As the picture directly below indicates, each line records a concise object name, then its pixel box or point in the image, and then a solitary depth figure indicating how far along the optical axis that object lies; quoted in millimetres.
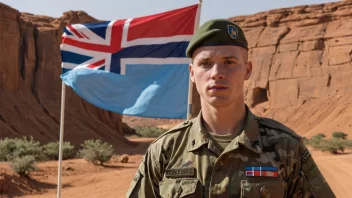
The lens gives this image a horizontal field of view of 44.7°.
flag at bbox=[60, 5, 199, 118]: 6109
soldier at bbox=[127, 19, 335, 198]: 1763
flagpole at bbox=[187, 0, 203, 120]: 5500
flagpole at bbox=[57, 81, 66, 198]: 6714
